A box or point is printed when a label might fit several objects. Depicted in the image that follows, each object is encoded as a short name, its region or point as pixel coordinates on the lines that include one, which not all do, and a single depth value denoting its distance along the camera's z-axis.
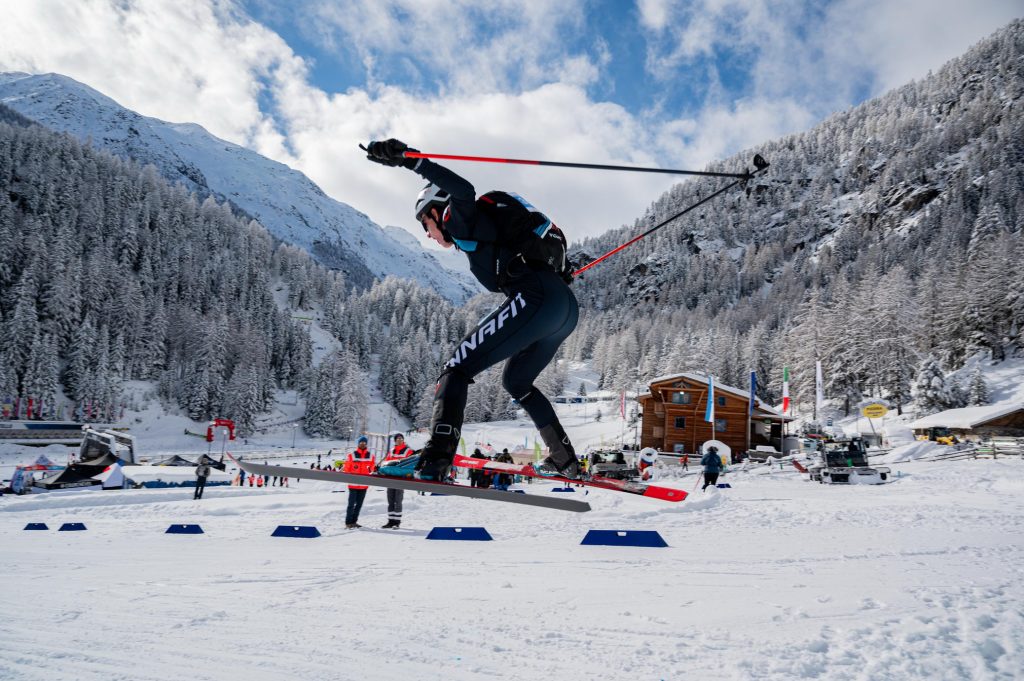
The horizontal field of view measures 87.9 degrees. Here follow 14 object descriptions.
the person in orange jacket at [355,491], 10.39
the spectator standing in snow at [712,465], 18.89
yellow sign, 38.78
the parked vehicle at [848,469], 21.12
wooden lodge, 43.75
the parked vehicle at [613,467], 23.36
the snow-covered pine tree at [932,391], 46.66
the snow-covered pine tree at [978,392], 46.91
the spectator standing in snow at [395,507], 10.45
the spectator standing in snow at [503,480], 20.11
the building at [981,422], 40.00
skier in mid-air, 3.68
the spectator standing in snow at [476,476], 18.12
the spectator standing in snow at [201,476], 16.95
